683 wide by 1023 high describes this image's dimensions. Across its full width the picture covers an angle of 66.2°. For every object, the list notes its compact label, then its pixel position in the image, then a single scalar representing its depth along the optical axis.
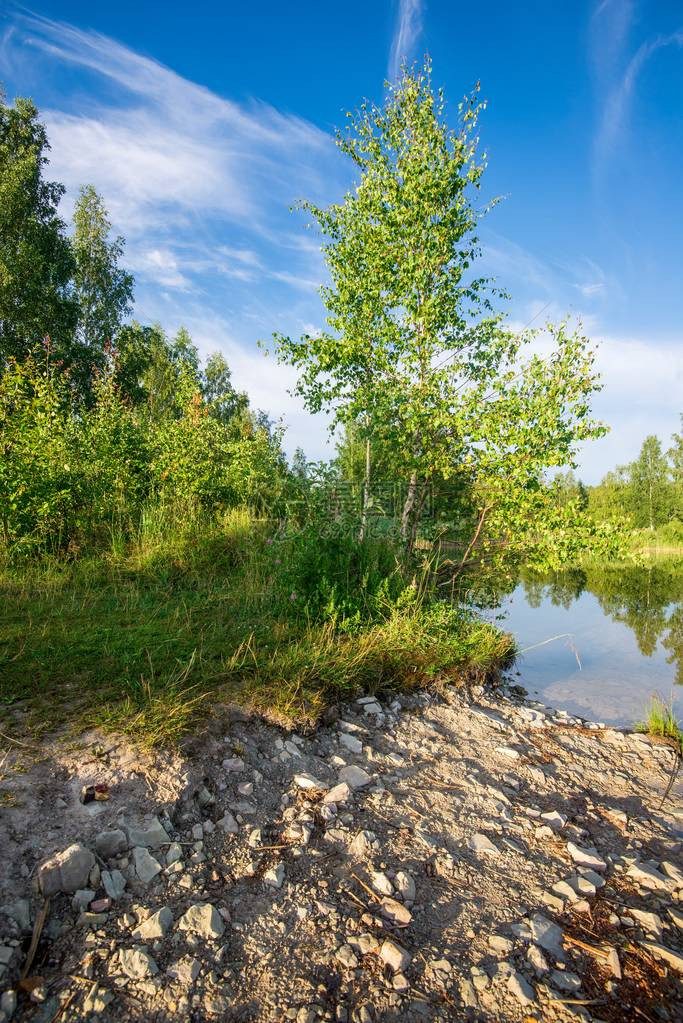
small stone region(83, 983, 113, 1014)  1.62
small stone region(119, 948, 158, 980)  1.74
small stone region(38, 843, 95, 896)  2.02
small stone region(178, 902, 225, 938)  1.94
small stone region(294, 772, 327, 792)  2.95
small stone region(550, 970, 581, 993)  1.86
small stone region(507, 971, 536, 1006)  1.79
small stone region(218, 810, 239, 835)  2.53
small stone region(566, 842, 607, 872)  2.61
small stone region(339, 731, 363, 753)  3.44
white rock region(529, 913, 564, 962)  2.03
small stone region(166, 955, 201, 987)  1.75
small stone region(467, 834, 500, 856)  2.64
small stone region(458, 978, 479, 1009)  1.77
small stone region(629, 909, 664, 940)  2.19
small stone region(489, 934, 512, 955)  2.00
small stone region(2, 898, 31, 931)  1.88
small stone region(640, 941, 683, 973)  2.01
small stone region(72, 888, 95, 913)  2.00
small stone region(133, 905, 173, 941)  1.89
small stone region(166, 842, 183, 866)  2.27
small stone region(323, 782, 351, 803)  2.88
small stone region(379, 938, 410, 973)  1.90
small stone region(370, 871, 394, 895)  2.28
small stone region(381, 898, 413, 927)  2.12
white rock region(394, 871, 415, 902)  2.26
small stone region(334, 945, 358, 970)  1.89
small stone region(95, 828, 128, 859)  2.23
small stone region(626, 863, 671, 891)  2.49
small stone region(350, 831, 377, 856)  2.51
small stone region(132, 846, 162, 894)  2.17
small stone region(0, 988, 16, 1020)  1.60
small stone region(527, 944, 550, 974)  1.93
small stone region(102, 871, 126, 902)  2.07
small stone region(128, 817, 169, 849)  2.30
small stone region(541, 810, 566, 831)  2.94
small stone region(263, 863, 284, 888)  2.25
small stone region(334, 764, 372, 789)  3.07
